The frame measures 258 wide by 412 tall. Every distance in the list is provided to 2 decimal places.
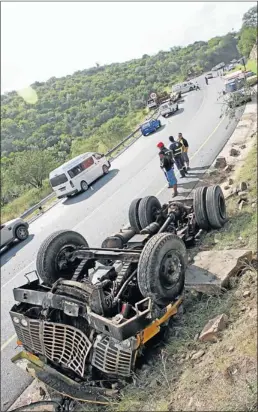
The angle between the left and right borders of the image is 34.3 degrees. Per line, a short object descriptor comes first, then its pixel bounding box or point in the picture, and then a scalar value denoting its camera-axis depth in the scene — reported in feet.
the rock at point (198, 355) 14.29
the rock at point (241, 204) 25.58
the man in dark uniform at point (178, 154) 37.32
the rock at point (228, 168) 35.12
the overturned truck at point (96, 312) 13.92
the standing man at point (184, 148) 37.78
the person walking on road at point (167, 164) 34.30
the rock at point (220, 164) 36.79
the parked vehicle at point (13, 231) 41.07
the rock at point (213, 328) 14.61
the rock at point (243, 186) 28.19
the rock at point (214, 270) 17.40
